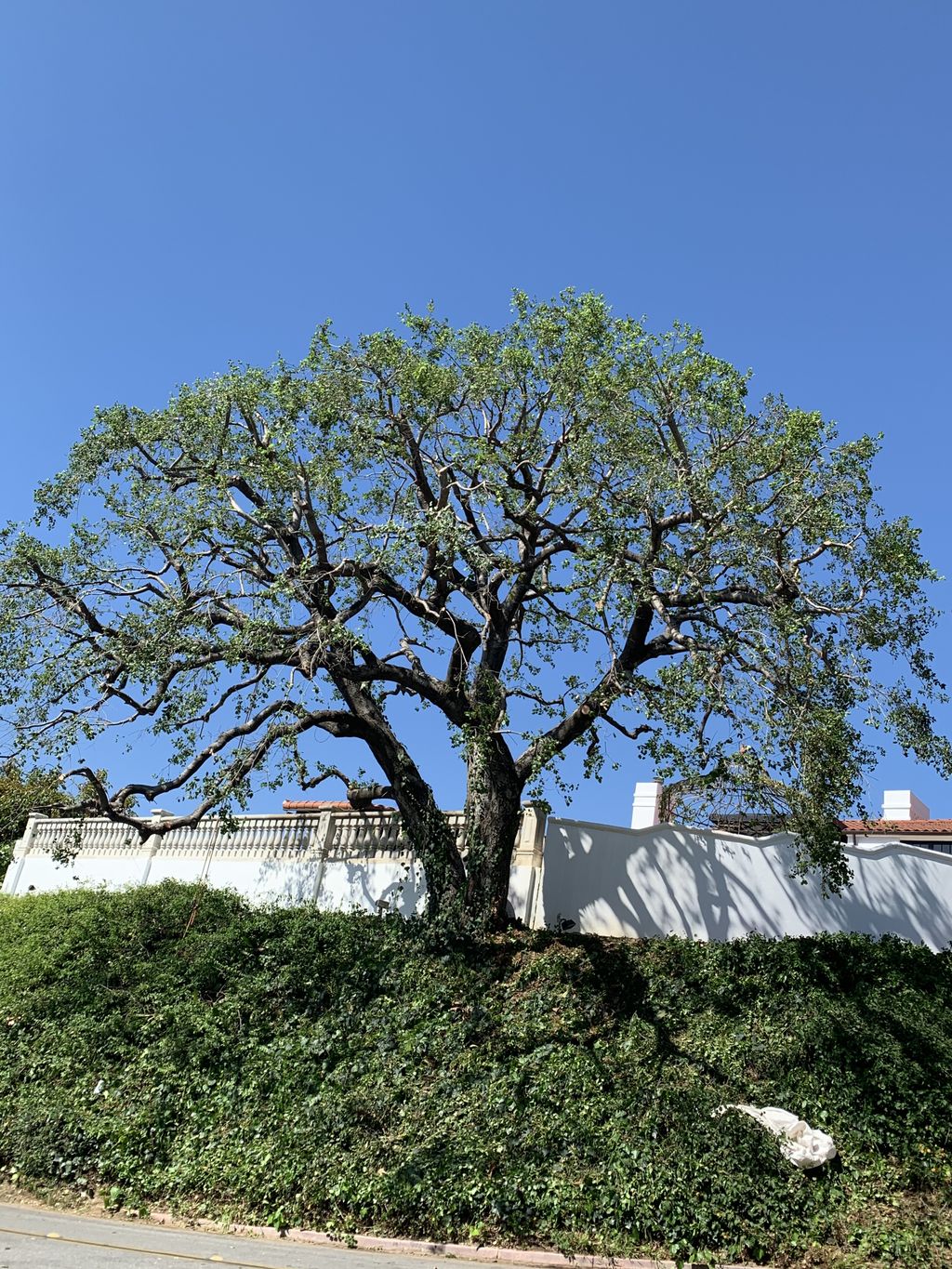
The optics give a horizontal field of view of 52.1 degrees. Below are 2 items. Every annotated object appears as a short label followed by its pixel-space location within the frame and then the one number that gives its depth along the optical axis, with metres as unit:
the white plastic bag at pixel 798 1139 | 8.13
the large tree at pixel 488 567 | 11.70
